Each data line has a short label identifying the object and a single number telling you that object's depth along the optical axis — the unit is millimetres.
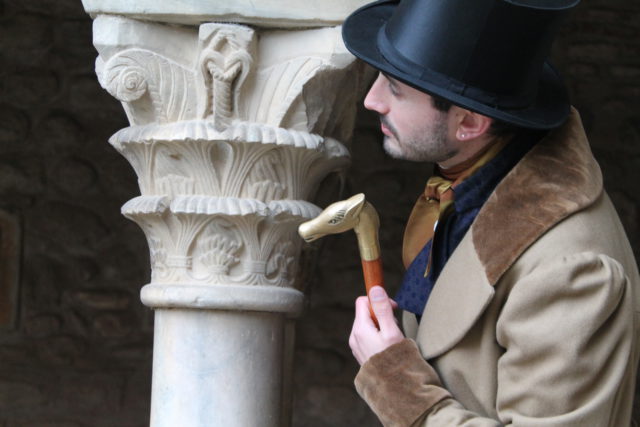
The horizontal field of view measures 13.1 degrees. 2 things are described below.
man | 3439
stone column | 3832
